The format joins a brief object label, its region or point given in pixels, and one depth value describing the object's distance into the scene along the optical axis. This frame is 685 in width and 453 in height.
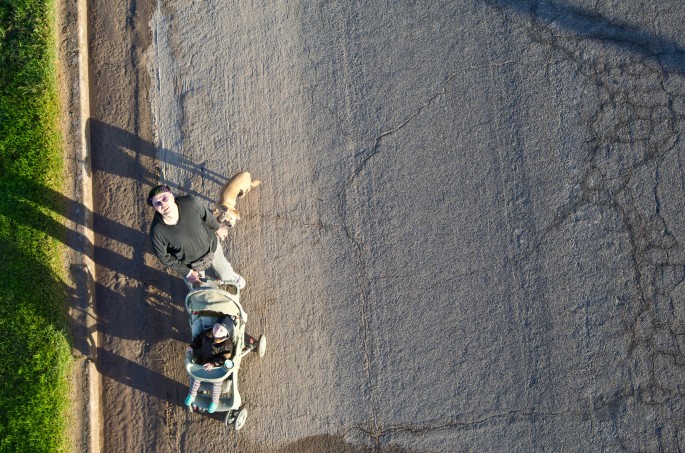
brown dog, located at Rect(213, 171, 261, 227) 6.79
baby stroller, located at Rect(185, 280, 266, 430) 6.50
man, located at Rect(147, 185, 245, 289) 5.74
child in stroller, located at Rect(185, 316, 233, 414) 6.37
